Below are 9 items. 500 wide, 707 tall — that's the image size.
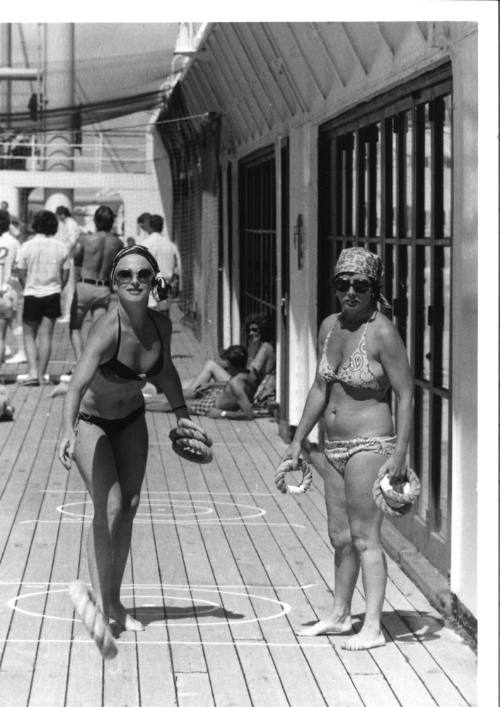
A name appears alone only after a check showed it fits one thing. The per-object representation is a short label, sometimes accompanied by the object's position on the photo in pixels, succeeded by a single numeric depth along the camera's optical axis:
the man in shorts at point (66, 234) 22.09
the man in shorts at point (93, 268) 13.95
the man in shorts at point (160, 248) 15.05
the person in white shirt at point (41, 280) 14.08
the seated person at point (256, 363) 12.47
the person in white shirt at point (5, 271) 14.17
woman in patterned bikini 5.53
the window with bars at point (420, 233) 6.73
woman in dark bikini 5.61
